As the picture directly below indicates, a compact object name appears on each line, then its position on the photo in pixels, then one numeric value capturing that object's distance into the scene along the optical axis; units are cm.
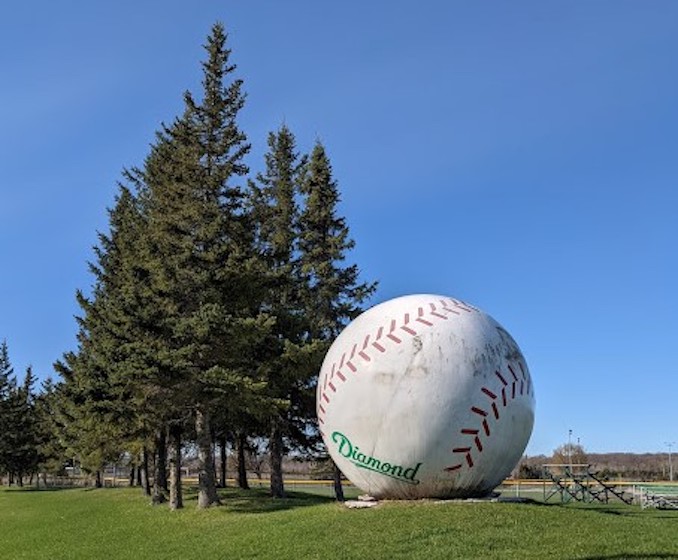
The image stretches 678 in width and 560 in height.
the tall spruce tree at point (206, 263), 2239
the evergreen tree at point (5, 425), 6006
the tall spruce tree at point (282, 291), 2616
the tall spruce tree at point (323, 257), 3186
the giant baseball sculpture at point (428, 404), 1519
